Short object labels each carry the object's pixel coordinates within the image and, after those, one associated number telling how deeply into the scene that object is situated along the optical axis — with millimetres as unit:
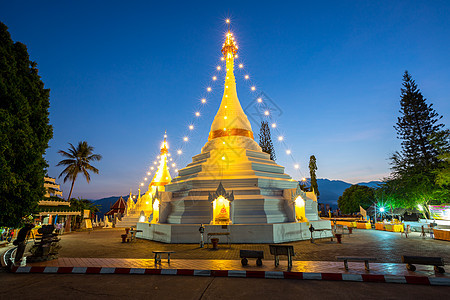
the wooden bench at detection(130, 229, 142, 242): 14648
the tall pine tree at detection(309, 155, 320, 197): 41475
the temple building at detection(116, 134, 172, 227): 29922
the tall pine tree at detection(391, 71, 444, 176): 31159
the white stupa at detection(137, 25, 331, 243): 13305
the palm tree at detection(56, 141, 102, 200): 33312
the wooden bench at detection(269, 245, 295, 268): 7027
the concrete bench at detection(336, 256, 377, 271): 6625
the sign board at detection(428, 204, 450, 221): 16520
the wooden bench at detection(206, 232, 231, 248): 11781
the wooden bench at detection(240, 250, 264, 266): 7391
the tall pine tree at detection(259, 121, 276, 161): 43247
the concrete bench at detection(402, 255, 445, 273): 6211
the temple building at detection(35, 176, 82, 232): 19277
